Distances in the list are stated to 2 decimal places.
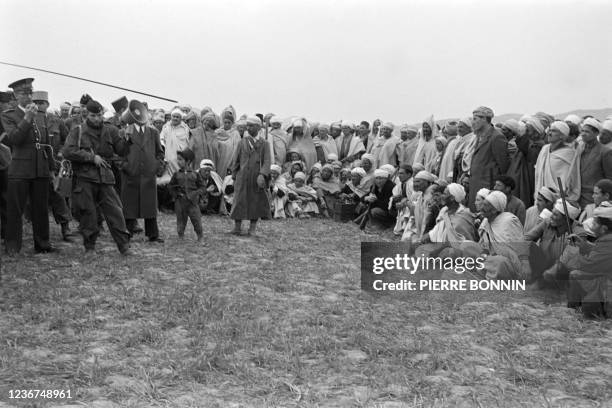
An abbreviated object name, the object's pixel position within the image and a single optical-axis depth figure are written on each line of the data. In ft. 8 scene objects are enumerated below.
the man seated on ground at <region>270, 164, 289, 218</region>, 44.91
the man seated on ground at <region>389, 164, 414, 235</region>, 37.57
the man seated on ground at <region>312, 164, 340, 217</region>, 46.21
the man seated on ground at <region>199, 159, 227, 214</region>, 44.47
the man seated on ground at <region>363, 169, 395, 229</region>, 40.29
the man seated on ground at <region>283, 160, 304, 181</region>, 47.83
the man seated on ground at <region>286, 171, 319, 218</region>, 45.34
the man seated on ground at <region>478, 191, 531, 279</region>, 24.84
